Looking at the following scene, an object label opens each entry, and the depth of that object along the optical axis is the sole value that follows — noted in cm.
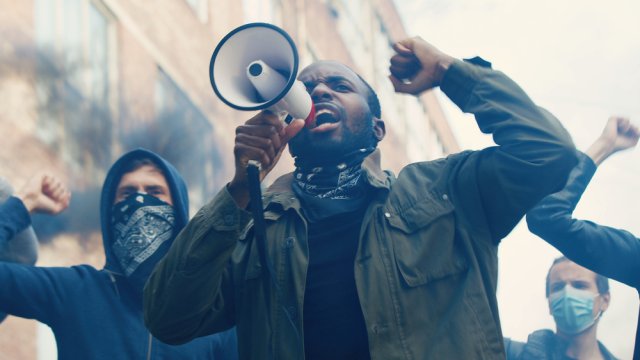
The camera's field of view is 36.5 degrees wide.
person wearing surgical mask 523
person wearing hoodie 356
